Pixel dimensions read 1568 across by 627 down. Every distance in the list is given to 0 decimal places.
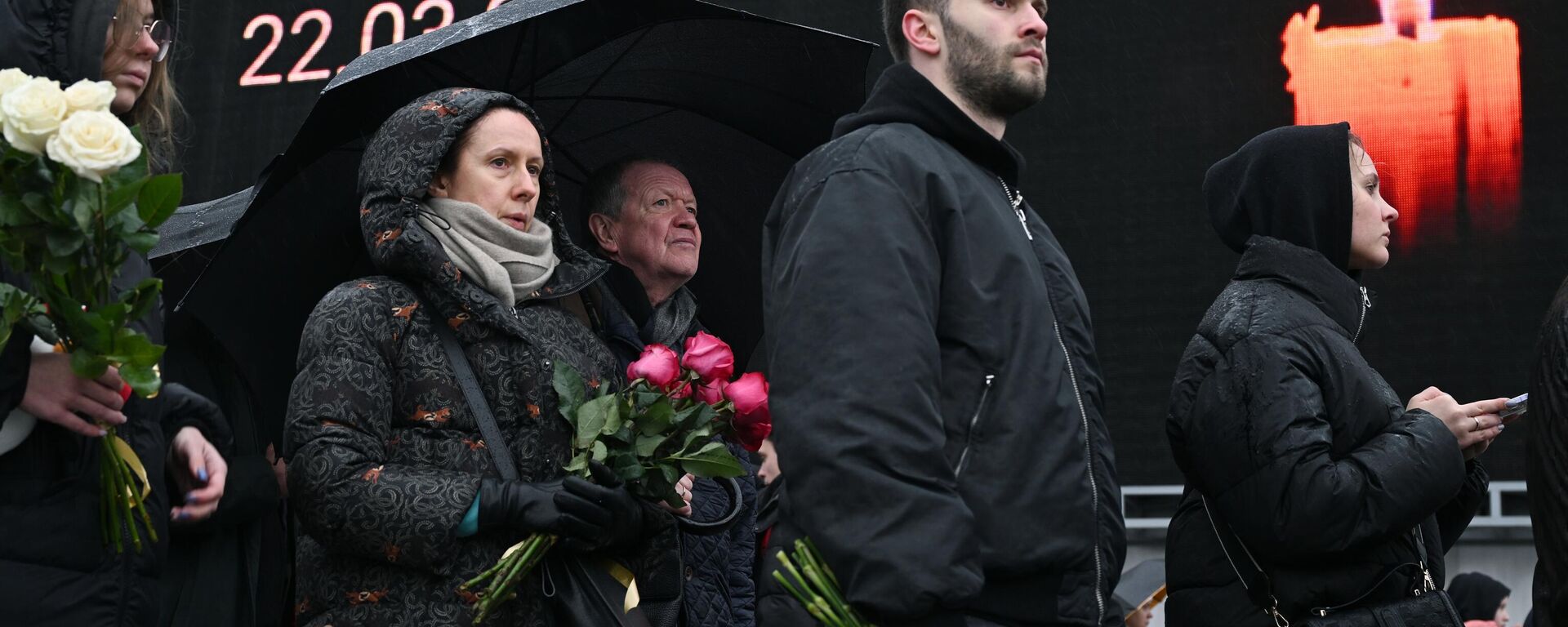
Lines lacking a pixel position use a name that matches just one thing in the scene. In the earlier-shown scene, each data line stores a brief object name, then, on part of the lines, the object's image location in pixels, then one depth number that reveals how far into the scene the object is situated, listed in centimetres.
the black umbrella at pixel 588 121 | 584
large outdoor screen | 875
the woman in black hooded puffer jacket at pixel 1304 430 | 529
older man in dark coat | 593
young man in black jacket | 354
